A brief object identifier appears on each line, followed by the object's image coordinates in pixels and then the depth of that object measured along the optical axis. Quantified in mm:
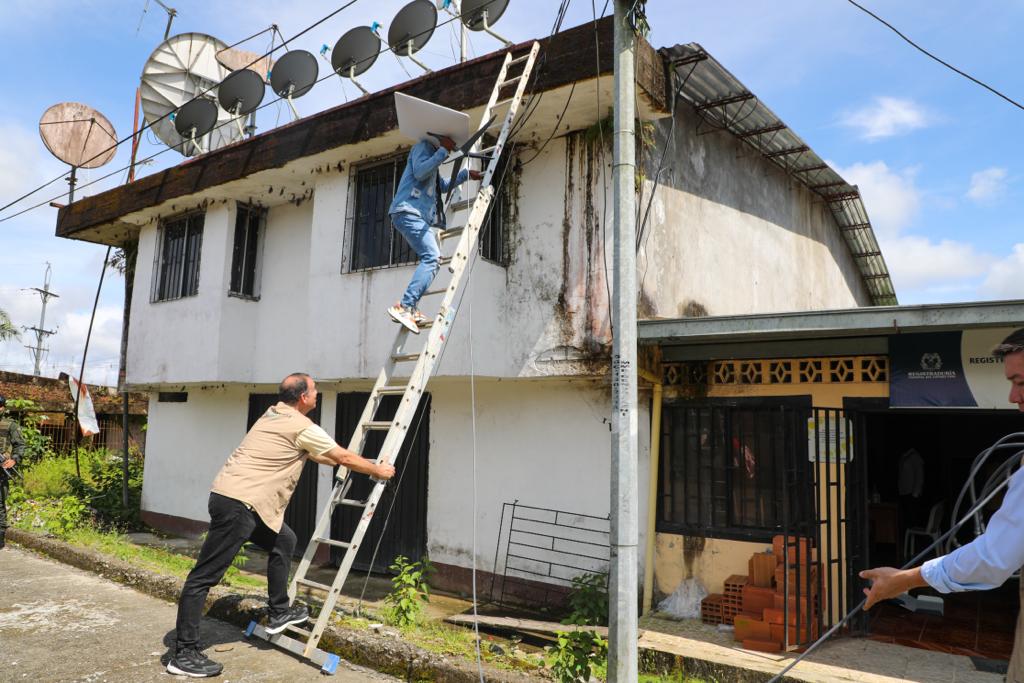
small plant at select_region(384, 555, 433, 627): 6023
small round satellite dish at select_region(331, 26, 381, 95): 9105
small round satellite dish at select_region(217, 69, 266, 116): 10508
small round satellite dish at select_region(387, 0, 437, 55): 8383
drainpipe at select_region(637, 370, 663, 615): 6801
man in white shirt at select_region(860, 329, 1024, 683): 2295
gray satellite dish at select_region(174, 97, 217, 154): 11086
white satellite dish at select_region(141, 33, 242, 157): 11953
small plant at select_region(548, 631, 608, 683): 4277
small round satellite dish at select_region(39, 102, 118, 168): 12742
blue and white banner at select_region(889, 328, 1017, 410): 5590
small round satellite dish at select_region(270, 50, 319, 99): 9922
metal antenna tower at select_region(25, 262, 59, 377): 45625
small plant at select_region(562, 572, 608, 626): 6348
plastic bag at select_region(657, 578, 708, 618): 6605
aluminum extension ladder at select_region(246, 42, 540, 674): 4715
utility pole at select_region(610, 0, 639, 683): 3918
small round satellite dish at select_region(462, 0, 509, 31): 7898
